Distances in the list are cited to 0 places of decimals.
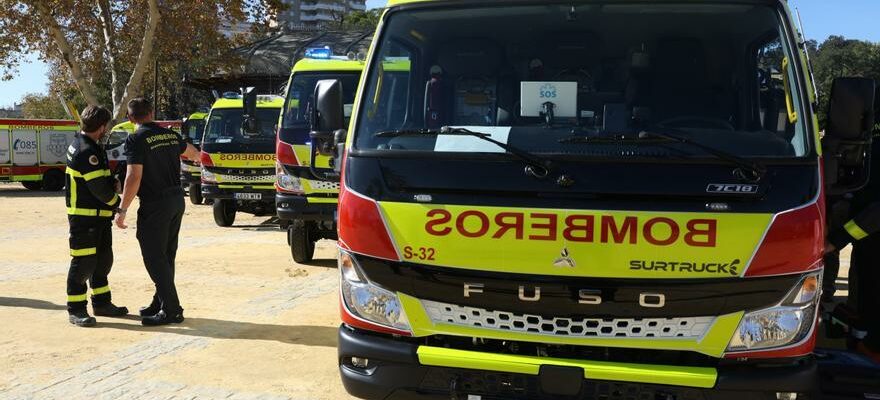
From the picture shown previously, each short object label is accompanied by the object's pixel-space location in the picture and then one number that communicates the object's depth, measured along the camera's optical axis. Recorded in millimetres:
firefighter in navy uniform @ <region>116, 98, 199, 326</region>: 5957
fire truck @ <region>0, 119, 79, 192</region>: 23781
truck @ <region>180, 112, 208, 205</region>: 17188
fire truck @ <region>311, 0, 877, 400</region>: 3188
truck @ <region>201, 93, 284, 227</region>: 12812
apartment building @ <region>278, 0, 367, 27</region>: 151000
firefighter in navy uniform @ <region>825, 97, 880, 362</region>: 4930
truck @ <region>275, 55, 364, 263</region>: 8703
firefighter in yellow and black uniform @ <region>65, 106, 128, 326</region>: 6137
